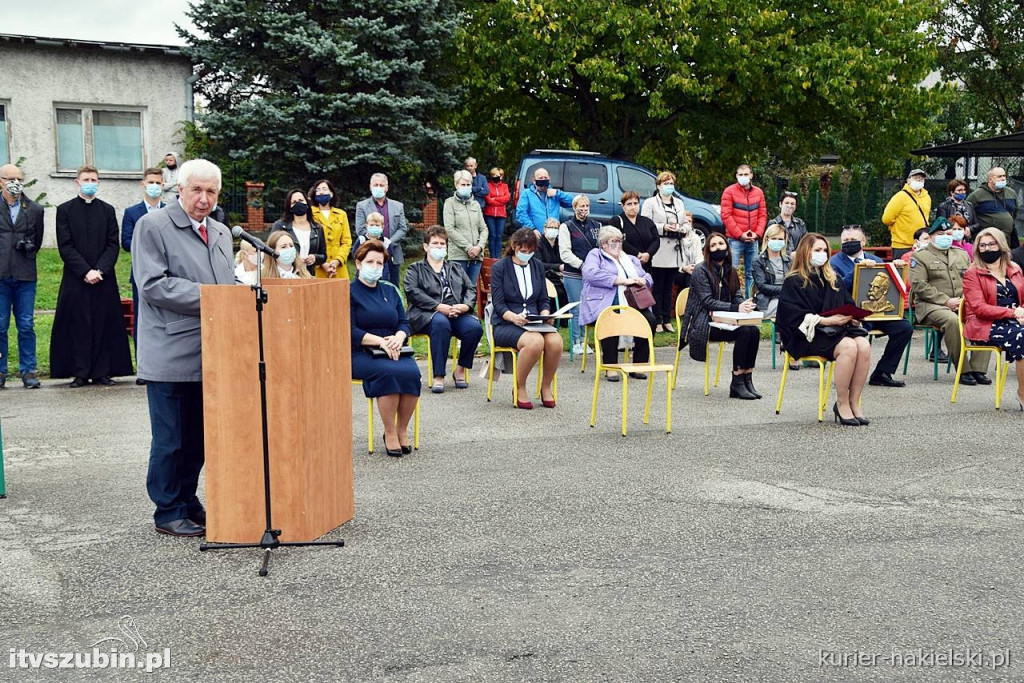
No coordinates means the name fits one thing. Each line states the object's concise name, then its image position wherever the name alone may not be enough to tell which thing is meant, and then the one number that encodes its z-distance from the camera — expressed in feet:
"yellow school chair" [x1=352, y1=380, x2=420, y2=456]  28.76
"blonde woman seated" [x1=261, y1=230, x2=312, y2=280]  31.48
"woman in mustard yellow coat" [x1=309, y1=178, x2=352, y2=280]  44.52
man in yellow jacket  51.19
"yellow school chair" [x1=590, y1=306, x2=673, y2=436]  32.73
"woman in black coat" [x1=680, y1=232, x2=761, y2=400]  36.81
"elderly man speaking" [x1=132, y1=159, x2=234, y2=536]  19.90
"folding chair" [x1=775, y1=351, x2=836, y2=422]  33.22
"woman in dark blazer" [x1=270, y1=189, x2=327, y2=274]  41.47
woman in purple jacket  40.11
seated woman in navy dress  28.30
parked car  63.21
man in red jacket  52.31
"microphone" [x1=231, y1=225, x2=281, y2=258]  18.65
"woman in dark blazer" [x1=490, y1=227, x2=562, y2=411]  35.09
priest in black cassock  38.14
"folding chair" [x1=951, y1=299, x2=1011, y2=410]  35.35
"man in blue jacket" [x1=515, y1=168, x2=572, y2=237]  51.98
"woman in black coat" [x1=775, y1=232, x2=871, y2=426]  32.78
